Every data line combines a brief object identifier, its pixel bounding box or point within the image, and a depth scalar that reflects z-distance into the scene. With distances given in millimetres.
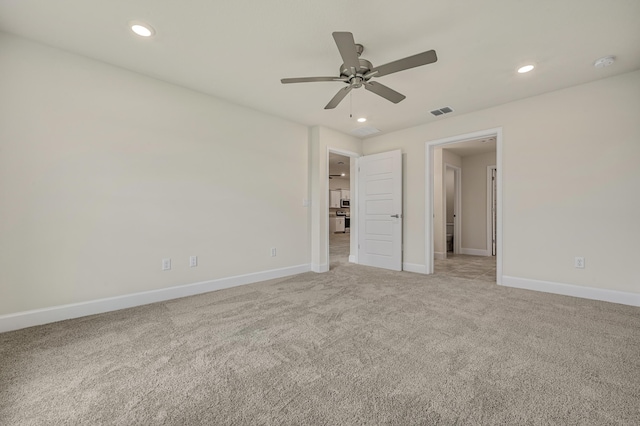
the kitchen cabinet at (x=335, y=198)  11859
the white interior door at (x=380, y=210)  4754
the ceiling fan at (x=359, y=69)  1901
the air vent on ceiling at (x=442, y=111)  3855
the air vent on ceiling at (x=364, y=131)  4766
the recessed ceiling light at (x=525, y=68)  2733
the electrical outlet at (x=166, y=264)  3094
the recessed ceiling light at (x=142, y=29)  2152
